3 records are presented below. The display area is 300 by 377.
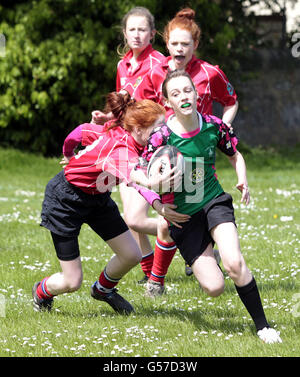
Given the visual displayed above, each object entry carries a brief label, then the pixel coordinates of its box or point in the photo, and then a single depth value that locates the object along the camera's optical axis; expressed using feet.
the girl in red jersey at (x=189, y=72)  39.34
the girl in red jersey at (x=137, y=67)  42.06
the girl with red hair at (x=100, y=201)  32.53
